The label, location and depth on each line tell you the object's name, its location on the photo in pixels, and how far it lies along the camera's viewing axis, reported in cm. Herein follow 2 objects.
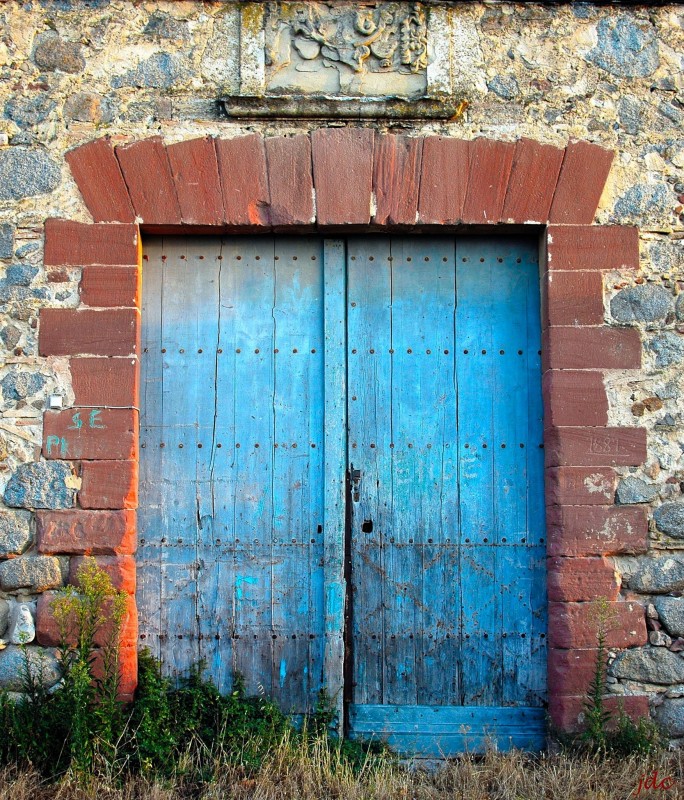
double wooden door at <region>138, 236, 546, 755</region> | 429
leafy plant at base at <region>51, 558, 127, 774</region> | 366
